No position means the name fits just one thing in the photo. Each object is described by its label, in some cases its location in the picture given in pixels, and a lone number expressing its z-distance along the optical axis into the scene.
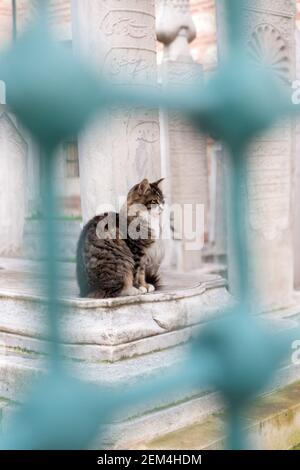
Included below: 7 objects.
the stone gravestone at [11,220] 4.64
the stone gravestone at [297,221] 3.81
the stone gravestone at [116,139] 2.86
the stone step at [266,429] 2.21
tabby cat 2.64
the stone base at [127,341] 2.25
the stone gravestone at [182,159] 4.87
